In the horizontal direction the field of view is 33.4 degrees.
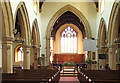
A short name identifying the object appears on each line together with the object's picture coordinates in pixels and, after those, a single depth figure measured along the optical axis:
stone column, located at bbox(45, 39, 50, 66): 19.31
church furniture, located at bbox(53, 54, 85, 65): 30.86
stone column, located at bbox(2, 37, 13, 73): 9.27
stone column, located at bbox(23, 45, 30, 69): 13.34
